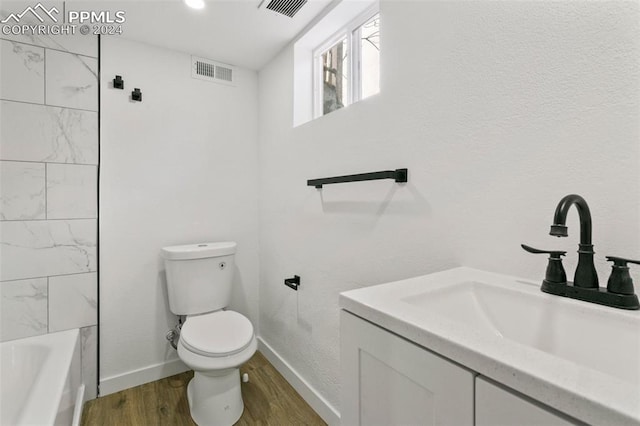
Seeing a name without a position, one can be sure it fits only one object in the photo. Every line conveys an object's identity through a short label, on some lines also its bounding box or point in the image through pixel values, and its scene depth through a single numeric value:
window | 1.57
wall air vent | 2.09
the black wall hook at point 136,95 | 1.88
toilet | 1.47
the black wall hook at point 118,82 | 1.82
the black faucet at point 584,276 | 0.59
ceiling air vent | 1.55
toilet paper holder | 1.83
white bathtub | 1.09
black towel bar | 1.16
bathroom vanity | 0.36
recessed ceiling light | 1.52
